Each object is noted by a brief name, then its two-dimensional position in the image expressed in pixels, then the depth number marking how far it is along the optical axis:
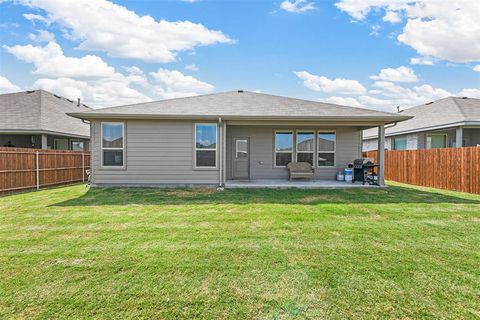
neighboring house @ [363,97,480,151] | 13.04
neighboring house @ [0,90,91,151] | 13.14
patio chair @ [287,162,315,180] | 10.95
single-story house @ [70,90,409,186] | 9.53
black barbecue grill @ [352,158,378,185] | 10.60
